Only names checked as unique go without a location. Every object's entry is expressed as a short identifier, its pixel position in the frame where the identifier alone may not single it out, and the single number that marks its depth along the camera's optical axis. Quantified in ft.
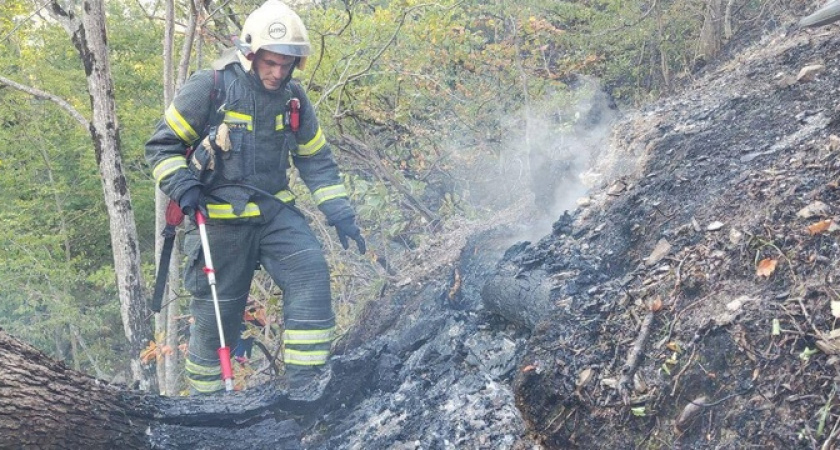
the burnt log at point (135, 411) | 8.72
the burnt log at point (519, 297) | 12.30
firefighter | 13.71
